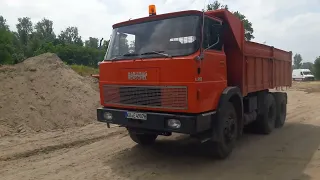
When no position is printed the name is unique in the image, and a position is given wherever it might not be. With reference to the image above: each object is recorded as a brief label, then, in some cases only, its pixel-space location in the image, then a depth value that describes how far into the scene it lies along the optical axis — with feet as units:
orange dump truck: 16.40
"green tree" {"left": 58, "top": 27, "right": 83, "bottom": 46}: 314.18
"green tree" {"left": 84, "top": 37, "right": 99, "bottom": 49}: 286.66
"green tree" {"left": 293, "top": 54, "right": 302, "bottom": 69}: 400.26
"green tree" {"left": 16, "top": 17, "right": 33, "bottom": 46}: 313.55
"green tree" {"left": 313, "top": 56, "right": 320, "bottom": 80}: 157.58
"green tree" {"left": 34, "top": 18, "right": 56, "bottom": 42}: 295.28
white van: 152.15
